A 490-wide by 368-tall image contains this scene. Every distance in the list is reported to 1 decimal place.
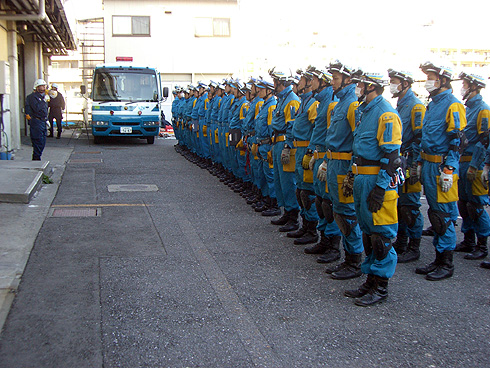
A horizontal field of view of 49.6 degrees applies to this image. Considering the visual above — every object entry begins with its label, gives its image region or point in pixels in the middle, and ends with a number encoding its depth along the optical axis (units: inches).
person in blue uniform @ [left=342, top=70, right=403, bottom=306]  183.6
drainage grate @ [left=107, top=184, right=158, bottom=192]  400.8
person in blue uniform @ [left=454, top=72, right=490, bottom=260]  248.4
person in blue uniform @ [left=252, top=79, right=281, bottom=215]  325.4
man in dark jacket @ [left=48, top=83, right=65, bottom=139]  831.1
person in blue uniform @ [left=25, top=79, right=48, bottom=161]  476.1
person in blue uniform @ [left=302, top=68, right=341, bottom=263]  233.8
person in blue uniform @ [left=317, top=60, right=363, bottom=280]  211.0
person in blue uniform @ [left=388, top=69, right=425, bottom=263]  245.0
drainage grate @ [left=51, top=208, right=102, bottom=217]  309.8
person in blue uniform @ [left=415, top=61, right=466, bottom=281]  217.2
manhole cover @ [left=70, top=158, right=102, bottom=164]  560.8
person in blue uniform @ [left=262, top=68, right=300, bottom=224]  287.1
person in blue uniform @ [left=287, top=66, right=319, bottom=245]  262.4
